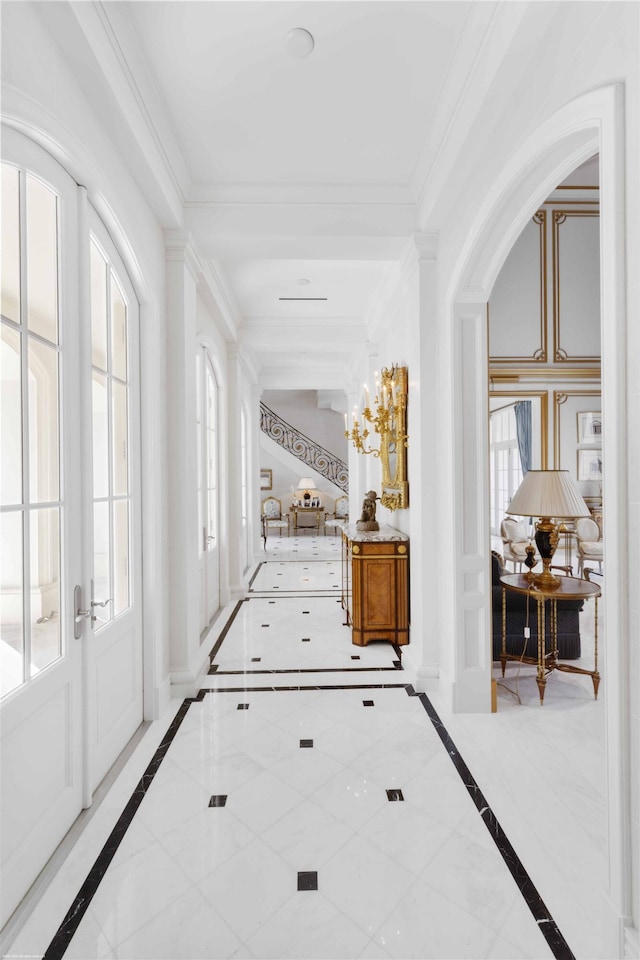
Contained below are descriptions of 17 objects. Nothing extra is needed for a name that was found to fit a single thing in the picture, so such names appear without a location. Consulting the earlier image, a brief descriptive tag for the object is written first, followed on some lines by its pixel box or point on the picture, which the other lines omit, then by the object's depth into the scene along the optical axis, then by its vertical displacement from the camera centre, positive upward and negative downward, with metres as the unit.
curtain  8.43 +0.82
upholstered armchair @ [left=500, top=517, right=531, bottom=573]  6.18 -0.86
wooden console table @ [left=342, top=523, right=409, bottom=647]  4.26 -1.01
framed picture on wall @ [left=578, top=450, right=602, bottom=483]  6.62 +0.14
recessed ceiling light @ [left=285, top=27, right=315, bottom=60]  2.11 +1.97
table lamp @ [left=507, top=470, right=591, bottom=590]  2.88 -0.18
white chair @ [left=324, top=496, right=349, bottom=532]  13.18 -0.94
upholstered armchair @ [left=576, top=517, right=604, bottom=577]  6.24 -0.85
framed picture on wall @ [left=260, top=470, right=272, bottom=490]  14.13 -0.05
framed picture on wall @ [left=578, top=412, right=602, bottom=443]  6.59 +0.65
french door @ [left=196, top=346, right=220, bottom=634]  4.63 -0.09
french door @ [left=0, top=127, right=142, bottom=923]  1.67 -0.18
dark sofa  3.54 -1.12
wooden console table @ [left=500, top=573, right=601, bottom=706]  3.05 -0.79
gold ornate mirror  4.44 +0.33
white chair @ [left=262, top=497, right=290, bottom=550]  12.70 -0.86
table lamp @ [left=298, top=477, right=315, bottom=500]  13.42 -0.23
